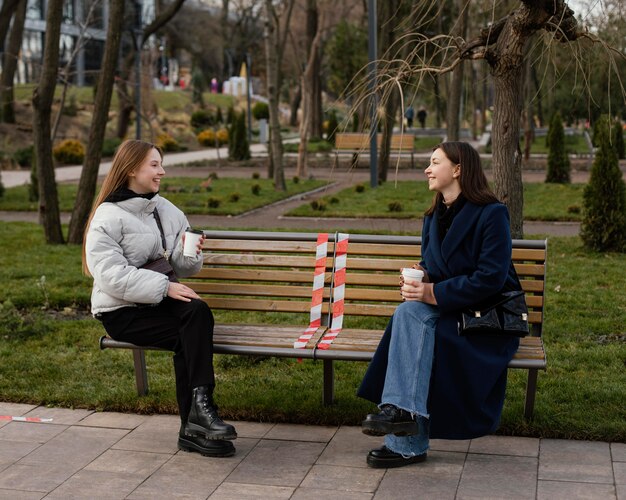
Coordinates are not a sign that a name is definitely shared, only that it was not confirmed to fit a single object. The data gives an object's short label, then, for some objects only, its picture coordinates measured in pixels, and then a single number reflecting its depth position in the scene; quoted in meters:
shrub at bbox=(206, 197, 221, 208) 16.55
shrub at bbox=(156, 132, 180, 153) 35.59
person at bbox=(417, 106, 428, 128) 52.49
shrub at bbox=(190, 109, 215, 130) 43.62
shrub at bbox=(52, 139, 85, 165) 30.28
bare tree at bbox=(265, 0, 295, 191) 19.61
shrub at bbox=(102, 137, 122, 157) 32.38
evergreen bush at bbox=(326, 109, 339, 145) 35.73
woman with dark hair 4.56
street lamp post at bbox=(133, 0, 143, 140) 22.05
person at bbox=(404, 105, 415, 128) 46.52
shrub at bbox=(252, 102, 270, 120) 50.94
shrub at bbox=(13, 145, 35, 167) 27.94
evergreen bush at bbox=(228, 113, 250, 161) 28.80
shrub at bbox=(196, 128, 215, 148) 39.31
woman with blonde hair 4.83
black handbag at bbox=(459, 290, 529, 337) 4.61
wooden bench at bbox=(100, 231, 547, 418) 5.12
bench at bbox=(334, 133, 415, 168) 24.89
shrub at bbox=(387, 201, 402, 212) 15.45
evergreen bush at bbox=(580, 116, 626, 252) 10.70
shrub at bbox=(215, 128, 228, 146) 38.97
